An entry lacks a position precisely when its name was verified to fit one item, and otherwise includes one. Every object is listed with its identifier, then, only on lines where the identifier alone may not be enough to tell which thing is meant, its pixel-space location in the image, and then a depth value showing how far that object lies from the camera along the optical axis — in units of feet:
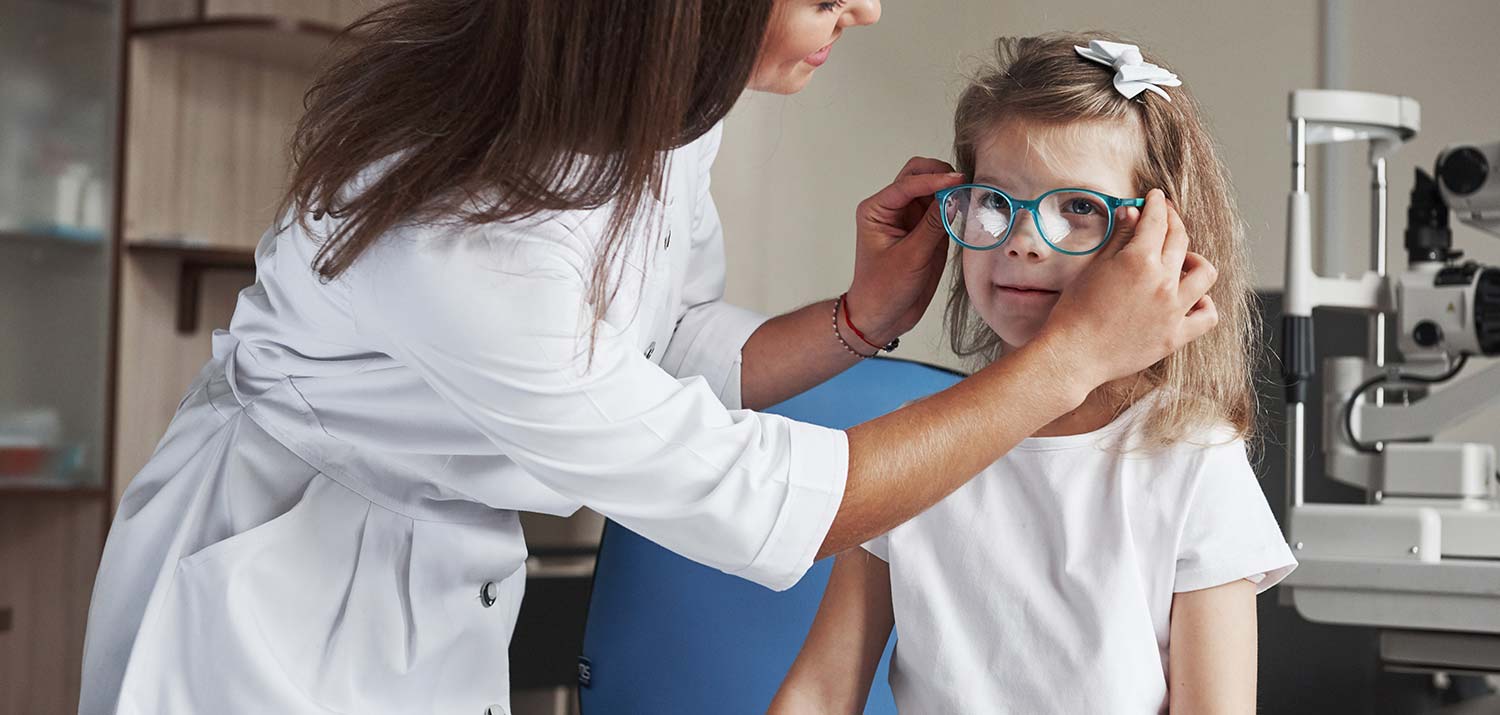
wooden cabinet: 9.40
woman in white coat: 2.99
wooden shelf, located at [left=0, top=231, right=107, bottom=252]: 9.39
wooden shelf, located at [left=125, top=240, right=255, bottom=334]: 9.41
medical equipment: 5.41
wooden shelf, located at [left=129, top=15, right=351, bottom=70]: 9.16
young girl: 3.54
